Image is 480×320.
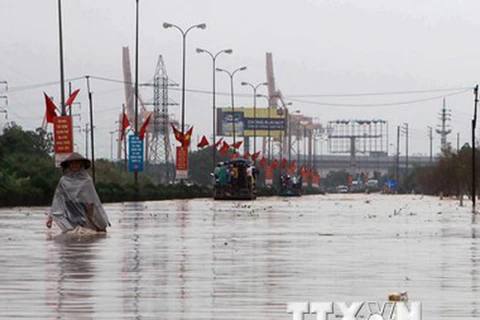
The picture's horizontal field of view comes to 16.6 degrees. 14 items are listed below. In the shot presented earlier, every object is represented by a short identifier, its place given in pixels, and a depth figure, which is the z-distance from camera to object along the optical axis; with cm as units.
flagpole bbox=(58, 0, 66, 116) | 6569
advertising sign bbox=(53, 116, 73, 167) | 5769
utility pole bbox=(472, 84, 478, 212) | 8079
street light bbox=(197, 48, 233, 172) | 11744
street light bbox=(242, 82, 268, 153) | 14975
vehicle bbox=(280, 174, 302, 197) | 13049
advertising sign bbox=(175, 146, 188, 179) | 9388
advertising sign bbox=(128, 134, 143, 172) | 8362
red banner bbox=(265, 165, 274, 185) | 15950
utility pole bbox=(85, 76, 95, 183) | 9476
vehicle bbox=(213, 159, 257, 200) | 8644
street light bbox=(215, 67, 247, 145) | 12654
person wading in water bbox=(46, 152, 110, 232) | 2952
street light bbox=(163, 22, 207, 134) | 10150
